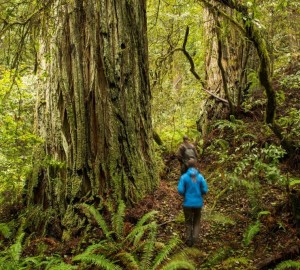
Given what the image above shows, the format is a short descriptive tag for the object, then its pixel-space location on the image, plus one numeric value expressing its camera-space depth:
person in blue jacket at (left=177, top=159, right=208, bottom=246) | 5.96
